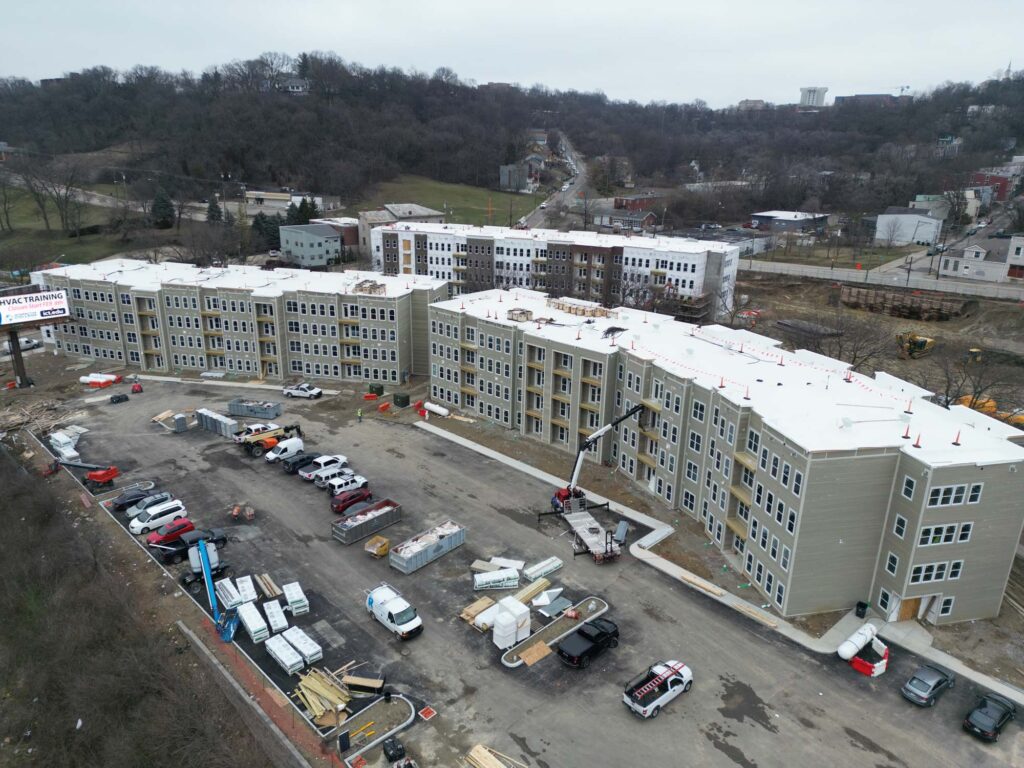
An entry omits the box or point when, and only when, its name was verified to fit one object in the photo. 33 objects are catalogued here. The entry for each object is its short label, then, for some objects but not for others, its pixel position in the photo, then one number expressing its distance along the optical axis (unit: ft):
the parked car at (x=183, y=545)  125.08
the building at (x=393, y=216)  384.47
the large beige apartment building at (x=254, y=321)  212.84
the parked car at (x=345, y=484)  146.82
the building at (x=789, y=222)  456.45
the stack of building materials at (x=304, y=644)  99.25
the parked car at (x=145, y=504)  137.90
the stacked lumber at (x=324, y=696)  90.38
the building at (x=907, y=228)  408.46
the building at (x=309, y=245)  365.40
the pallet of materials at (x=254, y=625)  104.32
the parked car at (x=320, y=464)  154.40
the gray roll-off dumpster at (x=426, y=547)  121.29
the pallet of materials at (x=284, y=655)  97.76
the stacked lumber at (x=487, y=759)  82.91
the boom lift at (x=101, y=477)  150.92
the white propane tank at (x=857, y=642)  100.27
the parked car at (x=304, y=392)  204.54
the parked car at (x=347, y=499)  141.18
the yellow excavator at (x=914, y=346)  251.19
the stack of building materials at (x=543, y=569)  120.26
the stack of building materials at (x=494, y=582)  116.78
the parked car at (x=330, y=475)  150.73
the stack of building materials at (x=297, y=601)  110.11
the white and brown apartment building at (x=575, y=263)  289.94
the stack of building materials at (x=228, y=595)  111.24
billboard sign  205.87
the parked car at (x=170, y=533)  128.16
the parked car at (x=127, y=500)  142.17
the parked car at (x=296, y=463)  158.20
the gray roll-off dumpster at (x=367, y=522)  130.21
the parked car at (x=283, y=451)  162.71
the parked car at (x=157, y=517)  133.08
